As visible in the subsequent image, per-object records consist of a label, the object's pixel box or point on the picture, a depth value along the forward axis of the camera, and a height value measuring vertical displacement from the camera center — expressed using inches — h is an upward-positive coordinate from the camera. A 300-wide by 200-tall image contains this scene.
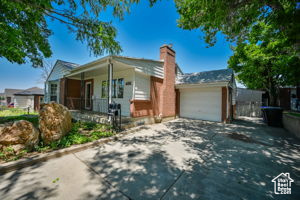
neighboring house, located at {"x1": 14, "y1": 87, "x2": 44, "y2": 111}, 808.3 -12.9
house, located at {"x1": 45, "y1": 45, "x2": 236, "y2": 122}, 278.5 +34.3
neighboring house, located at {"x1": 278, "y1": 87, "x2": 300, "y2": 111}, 552.6 +24.7
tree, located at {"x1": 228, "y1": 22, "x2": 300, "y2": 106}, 314.8 +116.2
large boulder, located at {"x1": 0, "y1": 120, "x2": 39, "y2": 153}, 121.9 -40.8
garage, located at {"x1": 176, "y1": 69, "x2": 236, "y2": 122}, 329.5 +13.6
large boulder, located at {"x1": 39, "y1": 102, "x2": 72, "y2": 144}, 149.6 -32.0
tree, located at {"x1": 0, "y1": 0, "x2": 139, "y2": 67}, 160.9 +118.5
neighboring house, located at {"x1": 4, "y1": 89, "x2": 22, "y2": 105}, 1411.2 +35.7
